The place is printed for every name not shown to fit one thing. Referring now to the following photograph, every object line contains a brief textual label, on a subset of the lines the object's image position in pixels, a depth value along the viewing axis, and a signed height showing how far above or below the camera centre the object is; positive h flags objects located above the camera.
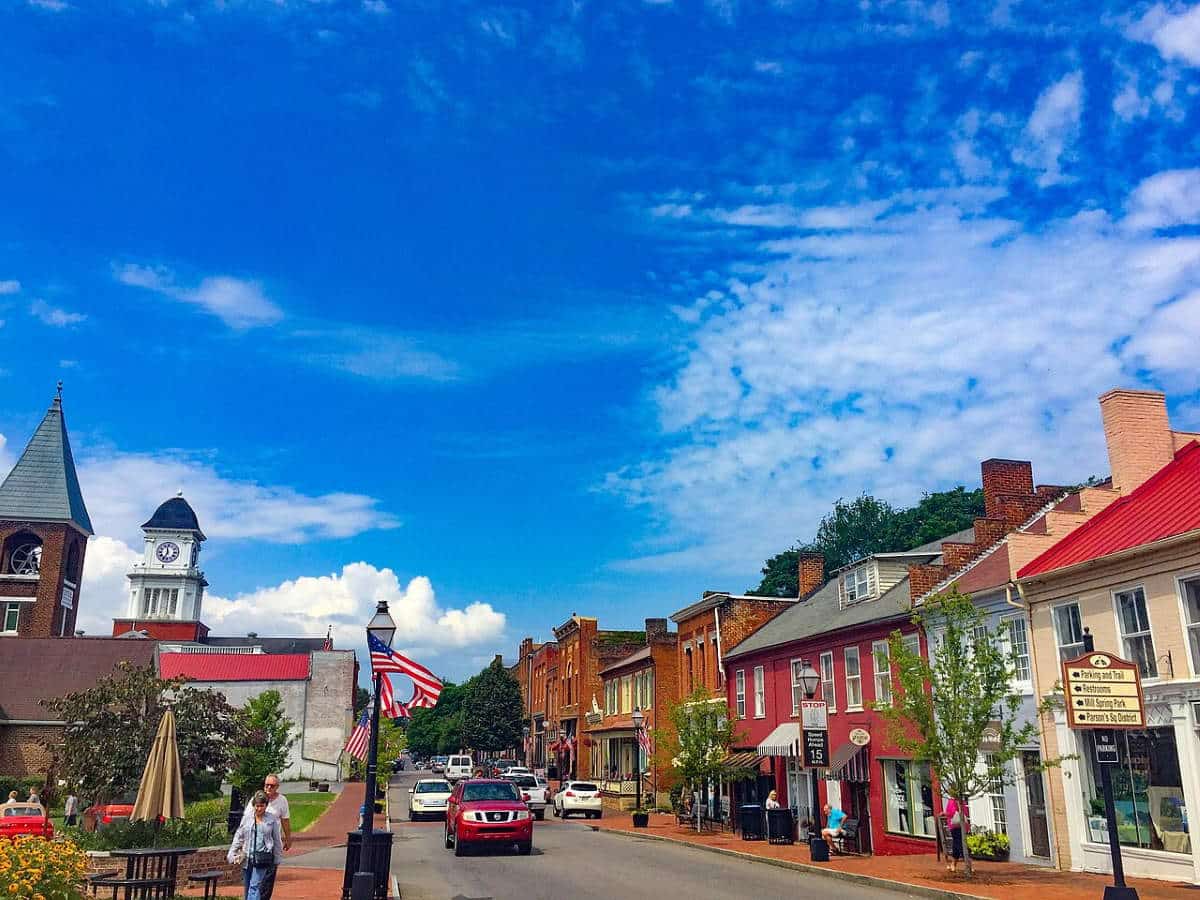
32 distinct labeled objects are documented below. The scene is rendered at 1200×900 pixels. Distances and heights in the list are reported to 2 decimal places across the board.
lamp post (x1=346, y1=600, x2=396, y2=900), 14.25 -0.92
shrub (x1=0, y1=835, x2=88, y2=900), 9.20 -1.34
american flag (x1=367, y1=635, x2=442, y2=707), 16.84 +1.04
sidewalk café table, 13.55 -2.05
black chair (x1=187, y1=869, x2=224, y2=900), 12.95 -1.94
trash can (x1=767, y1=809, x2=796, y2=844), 28.30 -2.80
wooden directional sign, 14.50 +0.46
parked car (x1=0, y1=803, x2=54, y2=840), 22.30 -2.08
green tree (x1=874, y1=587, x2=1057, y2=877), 19.47 +0.44
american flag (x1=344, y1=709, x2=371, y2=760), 36.03 -0.46
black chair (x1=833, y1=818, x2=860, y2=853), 25.25 -2.76
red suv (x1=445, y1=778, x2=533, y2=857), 24.34 -2.30
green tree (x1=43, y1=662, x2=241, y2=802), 21.50 +0.04
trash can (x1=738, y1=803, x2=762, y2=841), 30.42 -2.90
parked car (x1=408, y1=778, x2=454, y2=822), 39.25 -2.74
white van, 65.69 -2.63
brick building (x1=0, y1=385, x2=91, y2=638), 74.81 +14.65
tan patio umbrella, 14.36 -0.77
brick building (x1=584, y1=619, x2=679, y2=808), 49.19 +0.77
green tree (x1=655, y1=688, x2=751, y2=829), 33.41 -0.55
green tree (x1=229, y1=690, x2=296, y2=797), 33.00 -0.54
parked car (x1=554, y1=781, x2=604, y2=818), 42.62 -3.08
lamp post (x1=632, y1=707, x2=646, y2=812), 38.75 +0.24
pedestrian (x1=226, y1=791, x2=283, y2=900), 11.16 -1.31
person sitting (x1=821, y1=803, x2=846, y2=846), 25.17 -2.50
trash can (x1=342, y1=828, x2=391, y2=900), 15.38 -1.98
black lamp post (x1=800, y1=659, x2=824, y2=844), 25.27 +1.15
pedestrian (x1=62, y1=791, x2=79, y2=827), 32.47 -2.58
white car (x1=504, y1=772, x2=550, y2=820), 43.03 -2.83
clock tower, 106.69 +15.78
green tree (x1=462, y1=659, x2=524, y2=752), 88.75 +1.27
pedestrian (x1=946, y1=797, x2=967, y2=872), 19.58 -2.20
